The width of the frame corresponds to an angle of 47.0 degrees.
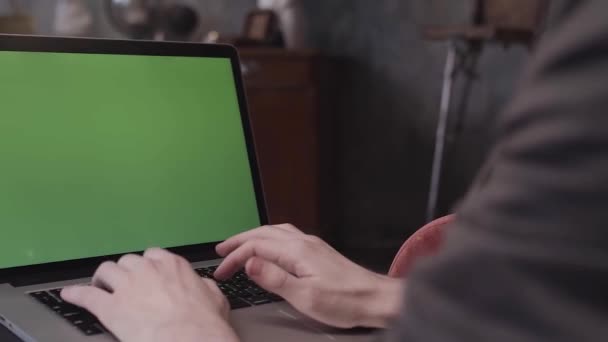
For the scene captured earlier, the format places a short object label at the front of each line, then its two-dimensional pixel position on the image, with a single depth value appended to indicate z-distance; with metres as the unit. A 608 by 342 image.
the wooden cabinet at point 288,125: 2.59
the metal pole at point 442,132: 2.48
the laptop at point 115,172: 0.72
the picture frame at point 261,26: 2.77
